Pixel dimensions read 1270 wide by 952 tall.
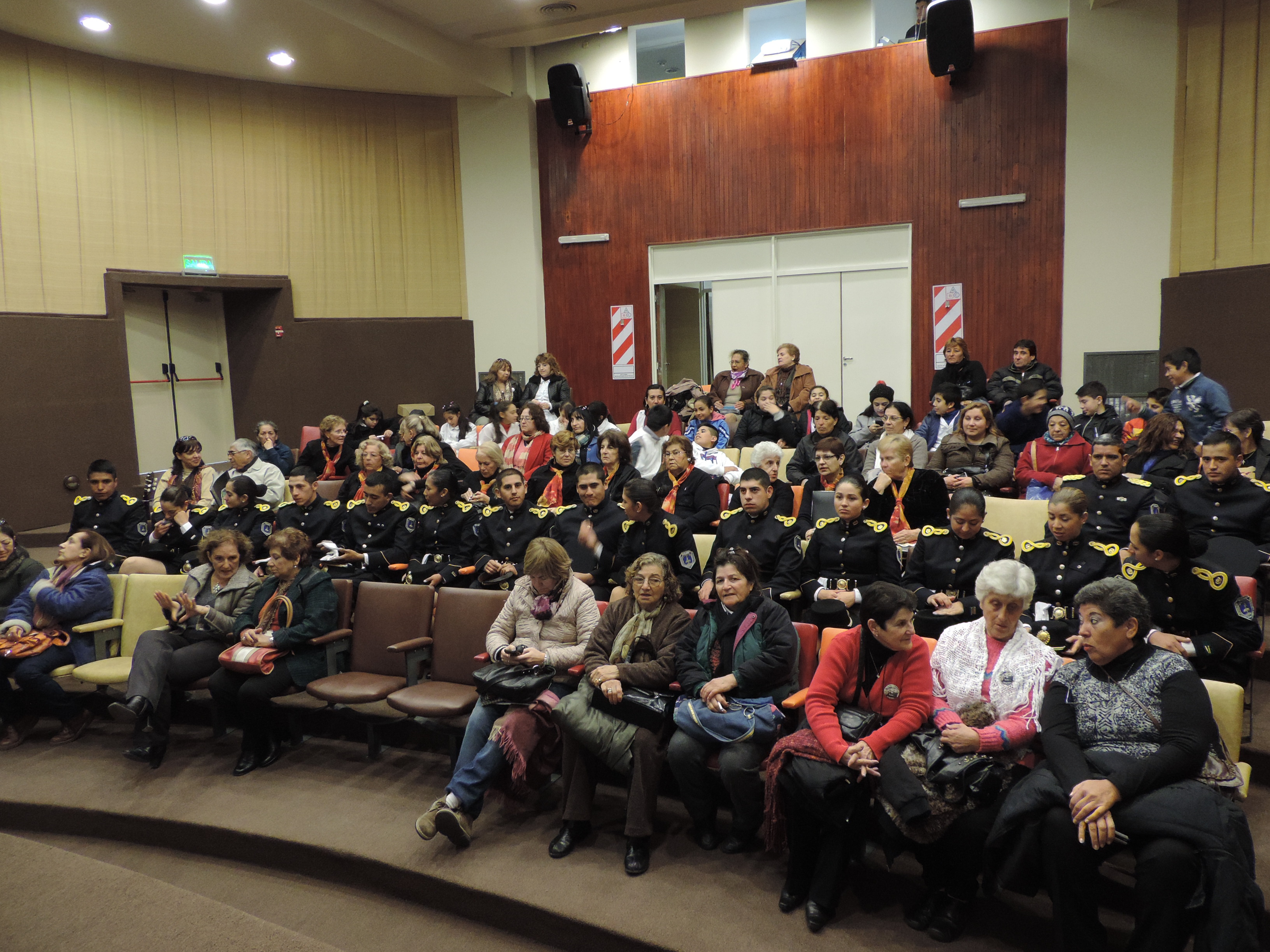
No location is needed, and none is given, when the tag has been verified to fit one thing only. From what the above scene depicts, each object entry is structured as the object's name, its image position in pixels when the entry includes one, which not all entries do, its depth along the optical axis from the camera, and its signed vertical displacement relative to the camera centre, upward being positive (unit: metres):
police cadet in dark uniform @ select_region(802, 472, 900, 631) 3.89 -0.76
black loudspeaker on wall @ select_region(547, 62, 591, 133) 8.69 +2.86
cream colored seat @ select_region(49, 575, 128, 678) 4.18 -1.10
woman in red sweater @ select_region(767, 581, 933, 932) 2.58 -1.07
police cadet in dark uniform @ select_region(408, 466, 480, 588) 4.88 -0.77
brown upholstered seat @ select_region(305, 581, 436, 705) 3.92 -1.05
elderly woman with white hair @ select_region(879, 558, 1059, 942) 2.48 -1.01
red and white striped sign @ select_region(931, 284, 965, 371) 7.94 +0.56
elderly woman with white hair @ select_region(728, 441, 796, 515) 4.40 -0.50
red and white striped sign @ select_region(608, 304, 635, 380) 9.13 +0.48
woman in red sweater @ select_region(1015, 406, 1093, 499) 5.11 -0.48
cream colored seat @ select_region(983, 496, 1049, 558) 4.33 -0.70
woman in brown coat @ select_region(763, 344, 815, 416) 7.48 +0.03
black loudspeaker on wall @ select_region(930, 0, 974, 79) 7.29 +2.81
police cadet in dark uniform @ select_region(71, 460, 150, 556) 5.71 -0.75
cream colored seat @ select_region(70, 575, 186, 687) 4.37 -1.04
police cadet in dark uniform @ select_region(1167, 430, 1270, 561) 3.86 -0.57
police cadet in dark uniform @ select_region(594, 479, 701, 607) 4.22 -0.75
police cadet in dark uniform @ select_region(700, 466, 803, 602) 4.17 -0.72
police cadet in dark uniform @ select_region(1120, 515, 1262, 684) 2.86 -0.77
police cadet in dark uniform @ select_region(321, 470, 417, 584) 4.97 -0.83
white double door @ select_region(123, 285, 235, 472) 8.16 +0.22
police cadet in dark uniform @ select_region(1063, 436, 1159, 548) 4.07 -0.57
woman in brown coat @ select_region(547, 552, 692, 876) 2.94 -1.01
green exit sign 8.05 +1.18
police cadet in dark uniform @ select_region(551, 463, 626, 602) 4.47 -0.72
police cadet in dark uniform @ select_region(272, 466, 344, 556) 5.41 -0.74
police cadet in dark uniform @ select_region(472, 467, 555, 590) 4.72 -0.76
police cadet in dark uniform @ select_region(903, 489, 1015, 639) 3.70 -0.74
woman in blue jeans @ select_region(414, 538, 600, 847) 3.10 -1.13
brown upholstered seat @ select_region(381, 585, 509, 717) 3.69 -1.06
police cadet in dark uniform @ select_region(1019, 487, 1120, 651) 3.38 -0.72
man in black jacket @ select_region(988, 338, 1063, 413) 6.69 +0.01
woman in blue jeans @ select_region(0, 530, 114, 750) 4.14 -1.09
